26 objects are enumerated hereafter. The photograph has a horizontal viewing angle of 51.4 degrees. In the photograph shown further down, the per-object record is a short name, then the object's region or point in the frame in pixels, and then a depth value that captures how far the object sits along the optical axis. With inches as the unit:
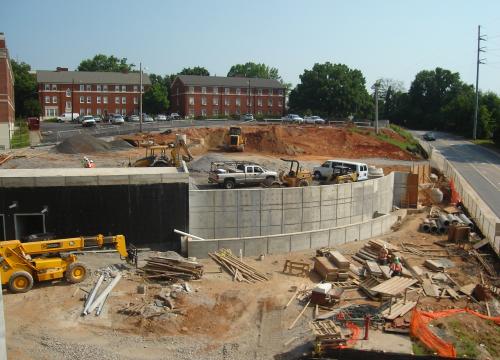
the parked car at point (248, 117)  2956.9
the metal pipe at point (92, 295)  673.0
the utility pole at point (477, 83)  2596.0
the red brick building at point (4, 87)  2023.9
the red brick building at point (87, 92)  3577.8
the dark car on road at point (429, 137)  2684.5
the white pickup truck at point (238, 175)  1174.3
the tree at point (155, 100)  3695.9
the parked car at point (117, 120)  2650.1
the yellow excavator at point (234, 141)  1820.9
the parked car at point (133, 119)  2863.7
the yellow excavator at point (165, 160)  1254.1
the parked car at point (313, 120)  2773.6
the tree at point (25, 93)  3437.5
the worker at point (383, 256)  956.6
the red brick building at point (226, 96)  3750.0
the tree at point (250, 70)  6030.5
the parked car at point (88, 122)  2475.9
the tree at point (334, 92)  3371.1
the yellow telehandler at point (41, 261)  705.6
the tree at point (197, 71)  4992.6
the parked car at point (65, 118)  3165.8
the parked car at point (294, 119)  2765.7
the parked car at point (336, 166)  1307.8
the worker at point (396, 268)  900.0
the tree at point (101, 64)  5073.8
